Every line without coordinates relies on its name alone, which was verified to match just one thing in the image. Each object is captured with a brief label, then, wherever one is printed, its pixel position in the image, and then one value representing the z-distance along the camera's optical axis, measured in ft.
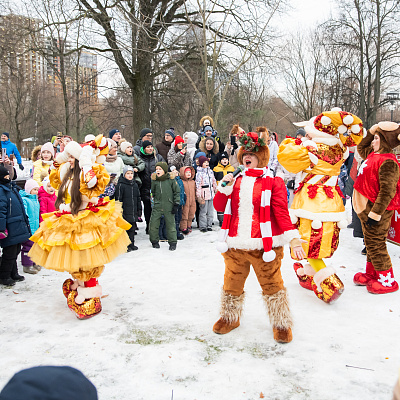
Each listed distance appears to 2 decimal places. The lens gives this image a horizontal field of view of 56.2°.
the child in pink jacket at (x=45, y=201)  20.07
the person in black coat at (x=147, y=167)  25.94
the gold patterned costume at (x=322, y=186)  14.06
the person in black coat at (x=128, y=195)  22.75
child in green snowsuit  23.12
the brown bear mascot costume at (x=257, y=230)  11.59
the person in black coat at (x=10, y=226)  15.94
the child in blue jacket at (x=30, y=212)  18.48
